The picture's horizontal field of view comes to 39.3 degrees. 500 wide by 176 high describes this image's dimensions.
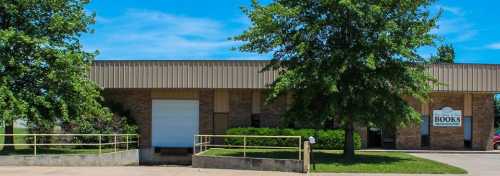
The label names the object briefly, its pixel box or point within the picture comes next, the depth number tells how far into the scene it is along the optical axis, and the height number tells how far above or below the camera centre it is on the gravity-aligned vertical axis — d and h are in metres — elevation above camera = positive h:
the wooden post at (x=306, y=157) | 20.25 -1.66
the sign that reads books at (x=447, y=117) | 35.00 -0.87
